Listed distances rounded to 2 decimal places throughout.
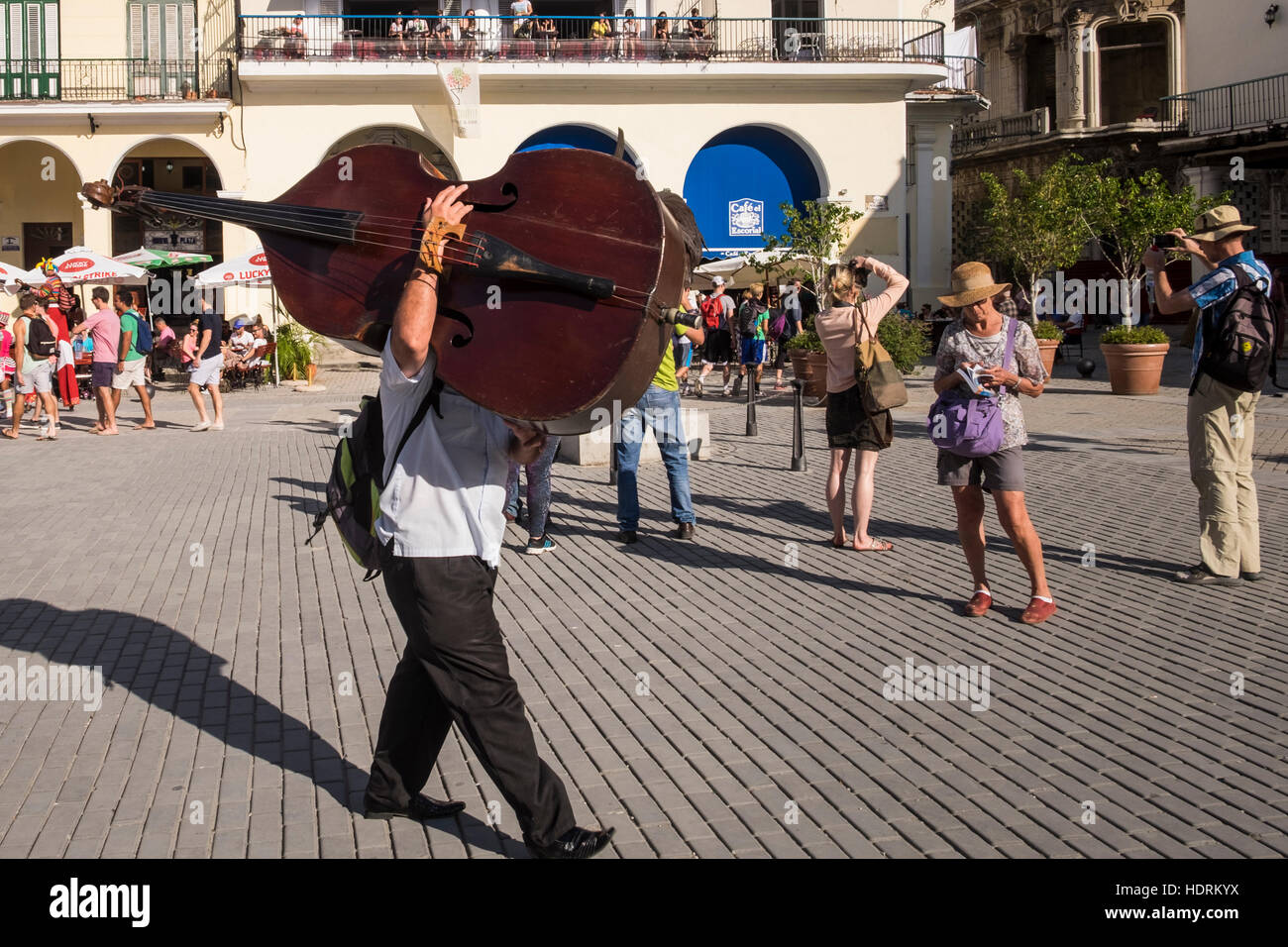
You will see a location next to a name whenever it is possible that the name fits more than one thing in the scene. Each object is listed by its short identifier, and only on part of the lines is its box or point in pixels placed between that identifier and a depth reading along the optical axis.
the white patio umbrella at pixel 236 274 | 23.14
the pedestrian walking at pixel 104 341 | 16.47
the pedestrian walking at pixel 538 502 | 8.81
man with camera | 7.54
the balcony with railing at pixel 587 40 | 29.00
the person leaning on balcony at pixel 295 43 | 28.91
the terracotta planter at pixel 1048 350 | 20.19
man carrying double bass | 3.92
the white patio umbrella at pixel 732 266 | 28.44
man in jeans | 8.88
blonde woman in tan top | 8.57
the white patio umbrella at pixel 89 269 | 24.31
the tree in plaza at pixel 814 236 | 22.20
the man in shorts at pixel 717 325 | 24.84
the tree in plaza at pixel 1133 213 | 20.22
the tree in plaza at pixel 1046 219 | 23.20
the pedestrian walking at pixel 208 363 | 16.19
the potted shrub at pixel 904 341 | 17.86
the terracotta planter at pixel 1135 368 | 18.66
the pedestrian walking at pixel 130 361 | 16.77
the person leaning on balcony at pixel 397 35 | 28.92
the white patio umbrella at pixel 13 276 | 23.56
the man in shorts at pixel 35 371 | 16.27
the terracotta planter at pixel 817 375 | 18.17
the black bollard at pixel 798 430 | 12.43
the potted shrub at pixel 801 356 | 18.58
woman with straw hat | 6.79
